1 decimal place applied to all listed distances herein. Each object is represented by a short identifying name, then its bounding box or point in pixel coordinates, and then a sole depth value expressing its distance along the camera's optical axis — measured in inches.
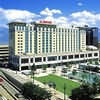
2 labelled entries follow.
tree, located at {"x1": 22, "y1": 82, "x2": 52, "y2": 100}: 1353.3
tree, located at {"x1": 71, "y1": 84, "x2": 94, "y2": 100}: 1307.7
